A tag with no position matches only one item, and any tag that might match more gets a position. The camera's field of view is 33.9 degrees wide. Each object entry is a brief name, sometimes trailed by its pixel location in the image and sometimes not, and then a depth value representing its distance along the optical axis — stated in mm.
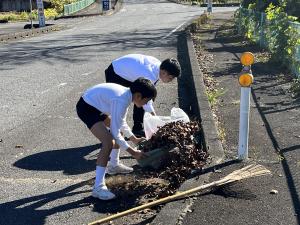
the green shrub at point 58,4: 50141
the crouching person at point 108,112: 4477
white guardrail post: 4898
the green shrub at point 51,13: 42706
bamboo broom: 4023
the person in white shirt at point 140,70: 5402
